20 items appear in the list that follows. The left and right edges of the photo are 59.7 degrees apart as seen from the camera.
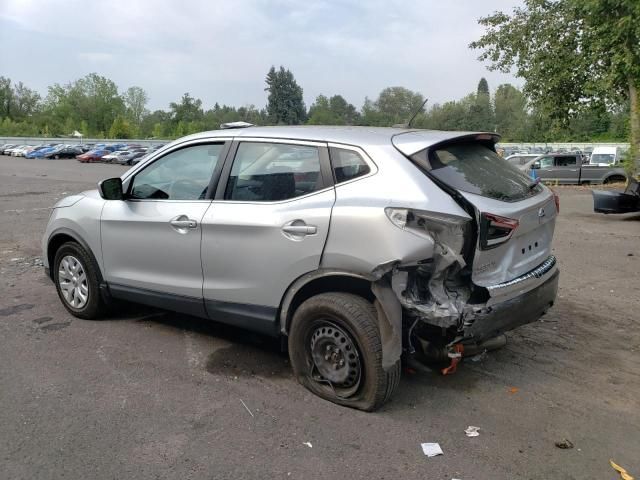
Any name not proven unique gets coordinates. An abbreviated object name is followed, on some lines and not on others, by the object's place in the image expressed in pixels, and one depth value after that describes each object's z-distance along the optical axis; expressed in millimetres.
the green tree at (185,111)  115000
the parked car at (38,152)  55406
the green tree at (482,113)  74538
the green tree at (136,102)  120250
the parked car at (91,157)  52281
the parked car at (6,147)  63656
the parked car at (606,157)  28719
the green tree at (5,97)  104625
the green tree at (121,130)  90938
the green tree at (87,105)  102250
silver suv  3385
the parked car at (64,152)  56094
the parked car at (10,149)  61569
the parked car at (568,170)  24172
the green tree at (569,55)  17953
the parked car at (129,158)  50469
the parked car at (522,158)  26047
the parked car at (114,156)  50969
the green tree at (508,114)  80562
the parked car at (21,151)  58469
